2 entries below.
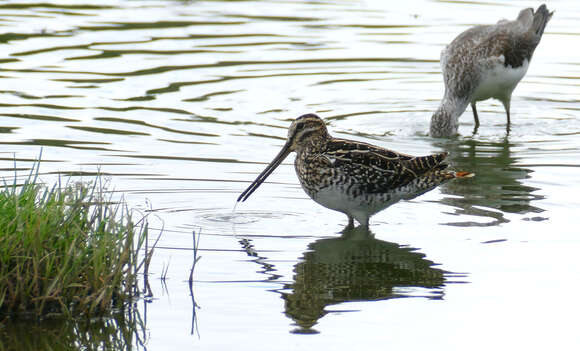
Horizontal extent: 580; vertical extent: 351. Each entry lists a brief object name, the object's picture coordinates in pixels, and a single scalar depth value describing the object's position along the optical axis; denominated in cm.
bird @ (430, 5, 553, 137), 2825
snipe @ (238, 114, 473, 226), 1827
